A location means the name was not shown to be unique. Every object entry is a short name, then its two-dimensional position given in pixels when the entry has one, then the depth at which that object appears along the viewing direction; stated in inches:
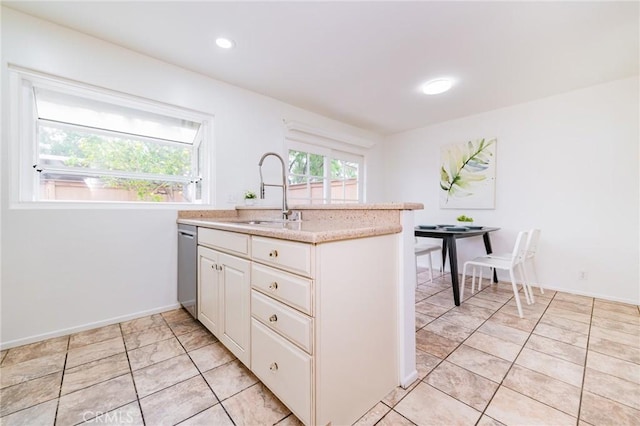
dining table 98.5
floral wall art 136.9
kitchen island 40.5
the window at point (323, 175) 139.9
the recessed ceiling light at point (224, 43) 80.3
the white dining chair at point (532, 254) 103.0
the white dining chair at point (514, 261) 92.4
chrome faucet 82.1
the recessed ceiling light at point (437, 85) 104.3
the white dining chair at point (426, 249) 116.4
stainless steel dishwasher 80.8
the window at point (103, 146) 74.9
